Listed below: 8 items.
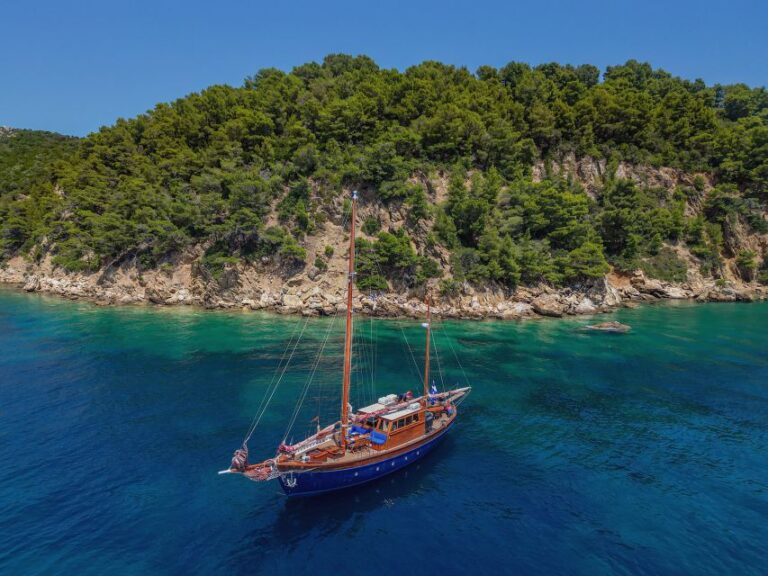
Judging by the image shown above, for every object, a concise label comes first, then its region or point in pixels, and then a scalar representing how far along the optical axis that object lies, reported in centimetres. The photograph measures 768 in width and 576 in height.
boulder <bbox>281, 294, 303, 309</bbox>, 6690
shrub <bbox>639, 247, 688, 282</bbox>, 8425
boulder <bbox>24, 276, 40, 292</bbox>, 8104
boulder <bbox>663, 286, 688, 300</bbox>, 8262
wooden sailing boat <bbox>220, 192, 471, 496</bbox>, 2144
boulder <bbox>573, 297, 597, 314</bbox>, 6982
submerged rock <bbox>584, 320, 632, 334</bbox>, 5769
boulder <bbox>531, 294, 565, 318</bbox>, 6750
